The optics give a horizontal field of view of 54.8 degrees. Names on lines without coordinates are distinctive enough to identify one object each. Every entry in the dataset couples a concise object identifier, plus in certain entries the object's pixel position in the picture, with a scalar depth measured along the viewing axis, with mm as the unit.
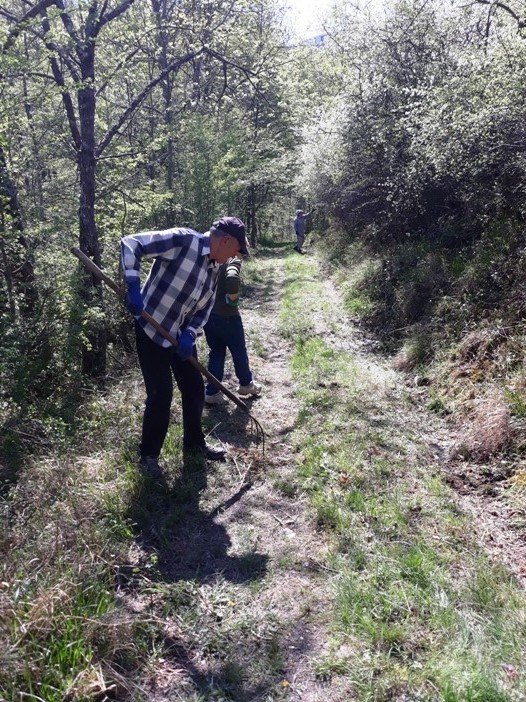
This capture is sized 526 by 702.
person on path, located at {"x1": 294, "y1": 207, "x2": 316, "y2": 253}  19906
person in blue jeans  5773
